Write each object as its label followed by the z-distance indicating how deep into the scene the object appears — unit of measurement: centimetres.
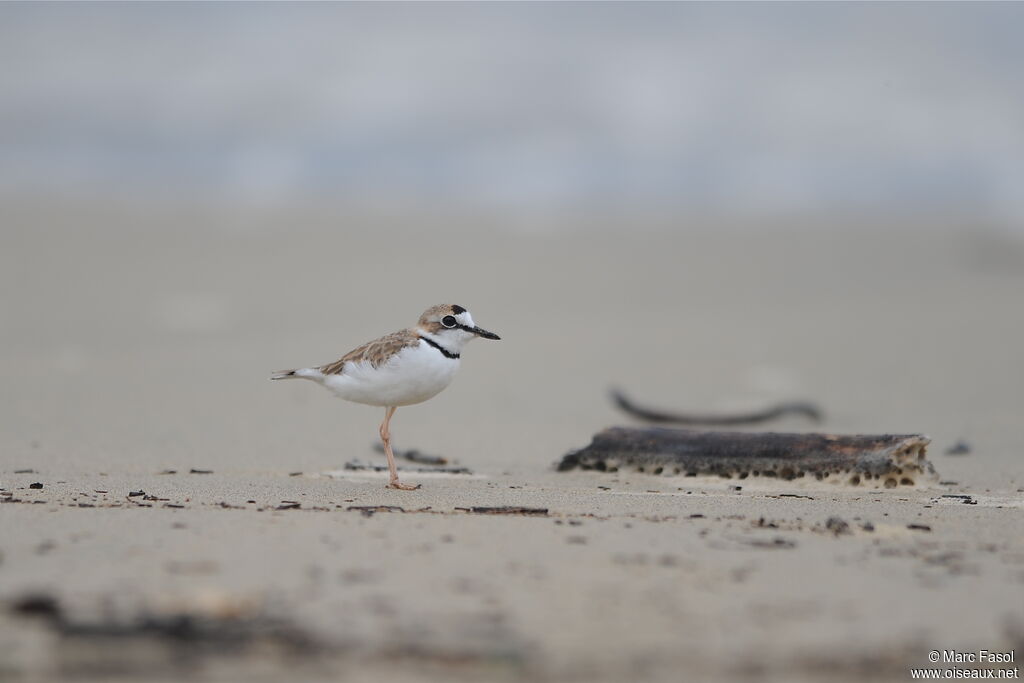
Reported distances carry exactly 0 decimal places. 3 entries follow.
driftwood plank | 1082
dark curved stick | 1533
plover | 1120
